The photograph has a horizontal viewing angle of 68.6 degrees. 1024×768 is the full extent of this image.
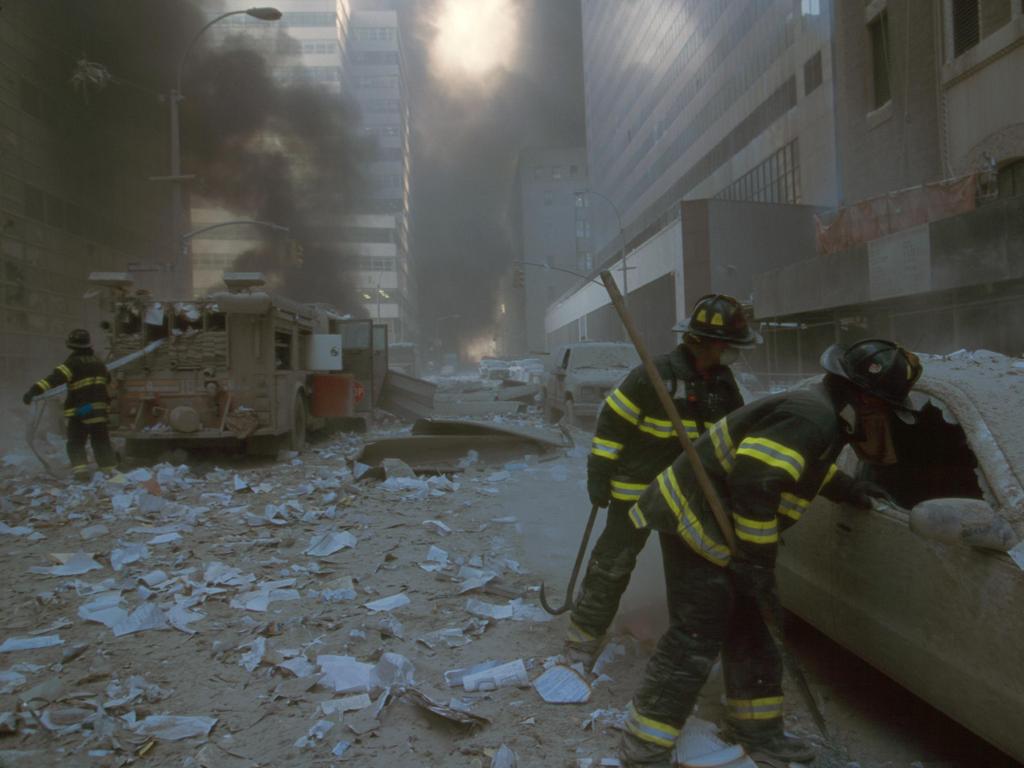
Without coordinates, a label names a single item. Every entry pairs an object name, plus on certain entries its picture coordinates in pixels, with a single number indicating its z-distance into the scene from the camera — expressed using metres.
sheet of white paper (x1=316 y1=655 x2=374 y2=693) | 3.30
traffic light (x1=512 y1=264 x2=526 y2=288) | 32.59
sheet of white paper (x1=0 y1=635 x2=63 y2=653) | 3.85
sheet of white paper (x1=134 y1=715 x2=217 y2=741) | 2.95
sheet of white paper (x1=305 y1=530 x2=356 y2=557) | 5.66
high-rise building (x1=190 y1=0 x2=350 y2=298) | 28.80
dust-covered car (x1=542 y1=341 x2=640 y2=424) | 12.45
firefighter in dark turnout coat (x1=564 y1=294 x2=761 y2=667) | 3.35
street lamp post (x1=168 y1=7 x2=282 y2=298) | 16.08
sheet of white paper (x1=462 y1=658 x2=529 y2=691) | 3.32
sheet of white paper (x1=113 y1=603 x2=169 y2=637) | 4.07
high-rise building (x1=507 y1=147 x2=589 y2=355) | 106.38
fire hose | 9.23
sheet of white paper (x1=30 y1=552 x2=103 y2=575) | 5.22
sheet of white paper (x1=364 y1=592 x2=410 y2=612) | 4.40
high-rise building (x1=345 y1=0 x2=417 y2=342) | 77.81
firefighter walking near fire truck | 8.77
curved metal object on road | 3.84
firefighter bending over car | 2.36
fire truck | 9.73
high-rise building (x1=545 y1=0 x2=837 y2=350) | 31.42
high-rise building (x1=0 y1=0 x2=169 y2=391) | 19.55
